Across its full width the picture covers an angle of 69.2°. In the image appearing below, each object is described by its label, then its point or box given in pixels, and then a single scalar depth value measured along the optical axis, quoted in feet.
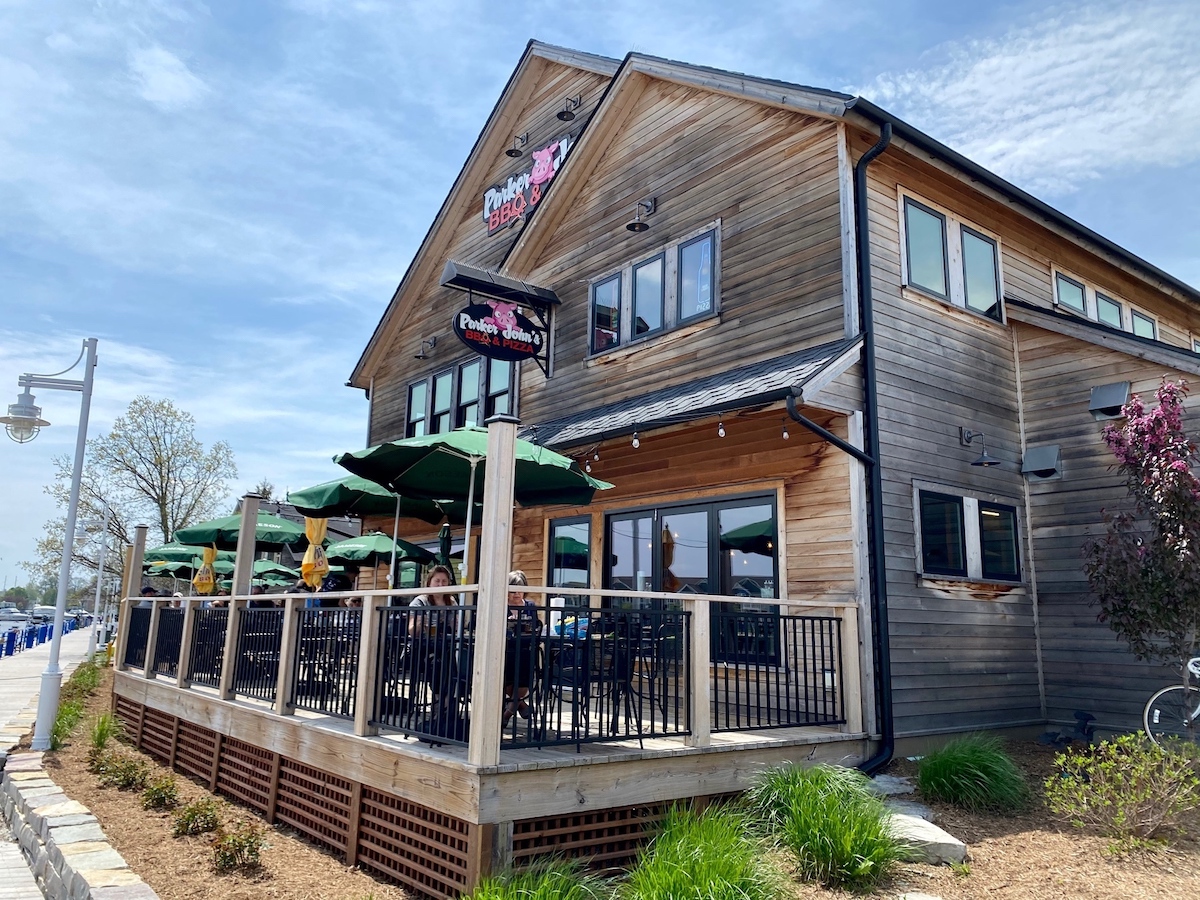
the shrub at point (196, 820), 24.86
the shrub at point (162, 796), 28.17
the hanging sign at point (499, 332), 41.55
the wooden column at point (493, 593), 17.93
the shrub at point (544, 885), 16.03
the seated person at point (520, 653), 19.15
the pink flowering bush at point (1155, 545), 26.58
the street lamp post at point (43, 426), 37.29
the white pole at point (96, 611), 89.67
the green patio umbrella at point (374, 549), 39.83
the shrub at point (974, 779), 22.40
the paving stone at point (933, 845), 18.74
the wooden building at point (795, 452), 22.36
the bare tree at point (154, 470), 139.23
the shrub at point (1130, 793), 19.72
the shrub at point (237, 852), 21.64
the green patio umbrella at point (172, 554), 59.21
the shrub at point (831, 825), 17.76
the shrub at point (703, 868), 15.67
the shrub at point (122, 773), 31.01
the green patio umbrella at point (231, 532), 41.16
